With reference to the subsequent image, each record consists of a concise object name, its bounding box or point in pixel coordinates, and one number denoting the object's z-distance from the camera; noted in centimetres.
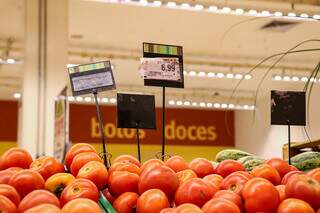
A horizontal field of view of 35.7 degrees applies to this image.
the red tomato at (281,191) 156
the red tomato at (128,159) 192
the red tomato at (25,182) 156
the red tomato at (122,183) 166
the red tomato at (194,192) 153
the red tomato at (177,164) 193
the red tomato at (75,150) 192
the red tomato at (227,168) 195
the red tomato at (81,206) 135
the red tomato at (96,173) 166
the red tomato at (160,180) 160
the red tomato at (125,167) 176
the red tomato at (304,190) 149
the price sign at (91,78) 218
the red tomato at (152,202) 148
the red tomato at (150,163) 172
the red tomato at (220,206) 141
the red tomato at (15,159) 182
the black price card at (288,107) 233
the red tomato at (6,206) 134
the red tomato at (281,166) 192
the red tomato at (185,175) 177
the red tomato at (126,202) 158
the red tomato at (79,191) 151
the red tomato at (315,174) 169
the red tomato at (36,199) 143
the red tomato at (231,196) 152
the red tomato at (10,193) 145
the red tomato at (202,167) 194
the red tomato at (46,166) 174
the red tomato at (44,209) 130
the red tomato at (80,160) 180
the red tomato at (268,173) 178
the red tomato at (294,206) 142
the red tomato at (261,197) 148
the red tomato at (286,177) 176
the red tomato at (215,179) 176
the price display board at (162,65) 228
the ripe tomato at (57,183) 164
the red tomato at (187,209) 136
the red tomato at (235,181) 167
